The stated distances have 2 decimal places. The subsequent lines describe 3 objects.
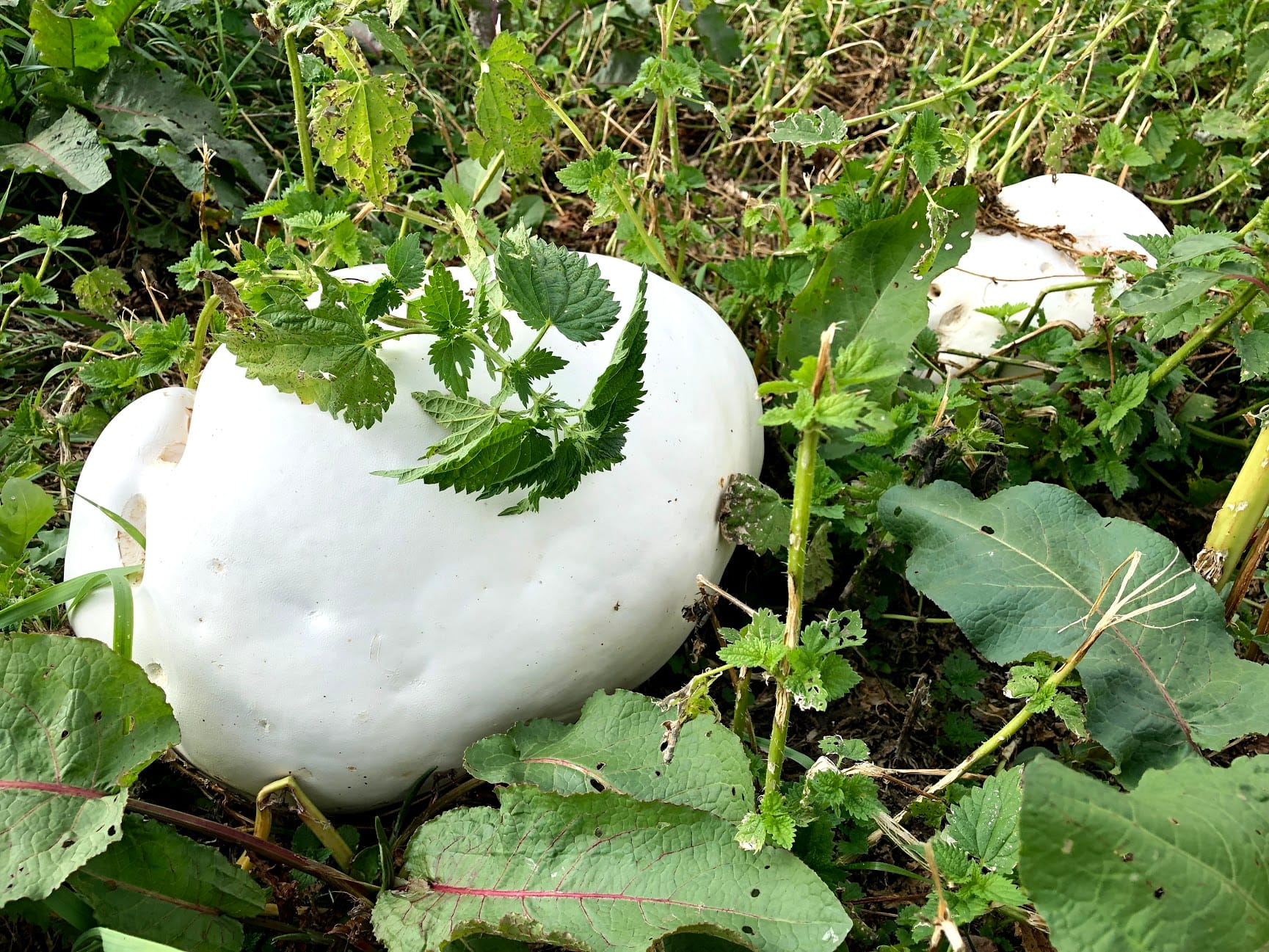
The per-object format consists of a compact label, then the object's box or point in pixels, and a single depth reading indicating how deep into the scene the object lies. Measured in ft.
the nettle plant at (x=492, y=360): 1.46
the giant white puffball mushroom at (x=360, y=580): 1.55
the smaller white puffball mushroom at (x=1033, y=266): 2.28
